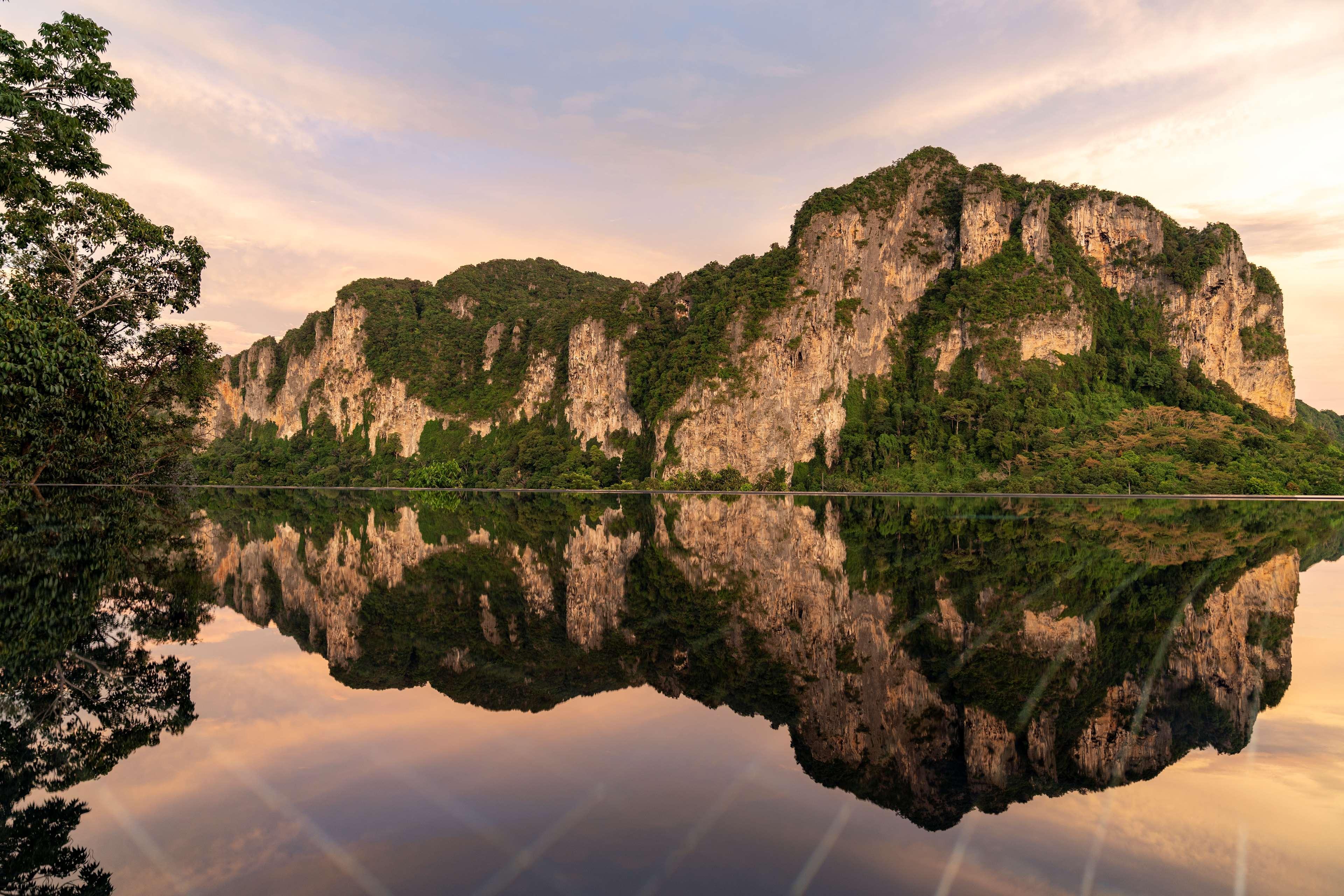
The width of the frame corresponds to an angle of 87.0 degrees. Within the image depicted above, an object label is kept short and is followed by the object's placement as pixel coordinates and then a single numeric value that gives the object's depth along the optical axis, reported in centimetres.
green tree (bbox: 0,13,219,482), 1323
